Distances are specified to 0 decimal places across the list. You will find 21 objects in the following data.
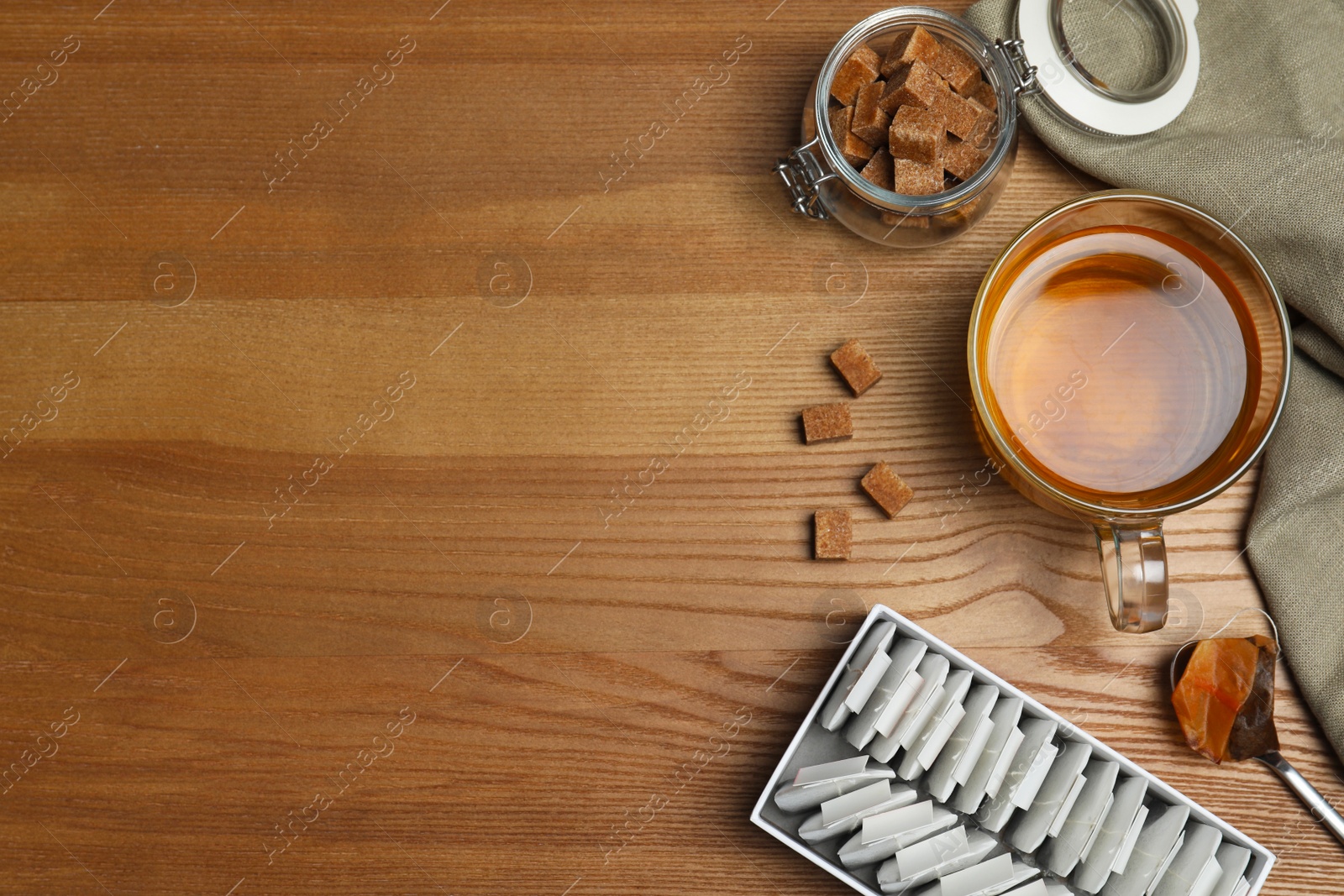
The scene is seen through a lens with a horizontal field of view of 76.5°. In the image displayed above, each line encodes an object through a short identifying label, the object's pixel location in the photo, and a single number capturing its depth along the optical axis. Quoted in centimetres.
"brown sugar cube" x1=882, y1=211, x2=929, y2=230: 64
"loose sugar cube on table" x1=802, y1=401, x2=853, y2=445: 67
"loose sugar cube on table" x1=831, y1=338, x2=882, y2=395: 67
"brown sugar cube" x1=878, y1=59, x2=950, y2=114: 62
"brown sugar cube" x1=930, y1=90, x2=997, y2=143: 63
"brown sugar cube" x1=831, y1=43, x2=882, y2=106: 65
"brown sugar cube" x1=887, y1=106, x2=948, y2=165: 61
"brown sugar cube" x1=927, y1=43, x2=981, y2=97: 65
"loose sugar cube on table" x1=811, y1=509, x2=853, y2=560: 67
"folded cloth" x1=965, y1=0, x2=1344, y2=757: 66
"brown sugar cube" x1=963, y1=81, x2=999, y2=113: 65
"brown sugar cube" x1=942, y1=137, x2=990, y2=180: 64
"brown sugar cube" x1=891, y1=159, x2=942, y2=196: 63
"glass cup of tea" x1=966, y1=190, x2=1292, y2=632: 62
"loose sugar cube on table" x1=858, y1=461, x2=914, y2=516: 67
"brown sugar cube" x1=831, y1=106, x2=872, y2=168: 65
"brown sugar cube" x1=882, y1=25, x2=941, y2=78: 64
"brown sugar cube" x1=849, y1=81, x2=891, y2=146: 64
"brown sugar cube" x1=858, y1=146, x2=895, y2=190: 64
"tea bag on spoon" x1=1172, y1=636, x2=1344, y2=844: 64
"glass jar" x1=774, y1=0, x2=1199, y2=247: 64
